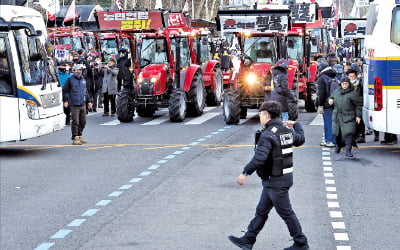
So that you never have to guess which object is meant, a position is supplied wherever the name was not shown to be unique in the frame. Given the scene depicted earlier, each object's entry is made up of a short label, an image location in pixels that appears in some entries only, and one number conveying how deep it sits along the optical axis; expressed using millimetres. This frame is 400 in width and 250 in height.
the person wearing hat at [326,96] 19156
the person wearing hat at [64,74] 25844
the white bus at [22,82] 18922
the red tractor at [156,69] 25906
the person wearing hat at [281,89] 19578
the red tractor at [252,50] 24688
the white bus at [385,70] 17406
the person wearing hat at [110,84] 28188
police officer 9641
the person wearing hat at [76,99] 20391
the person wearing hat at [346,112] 17625
